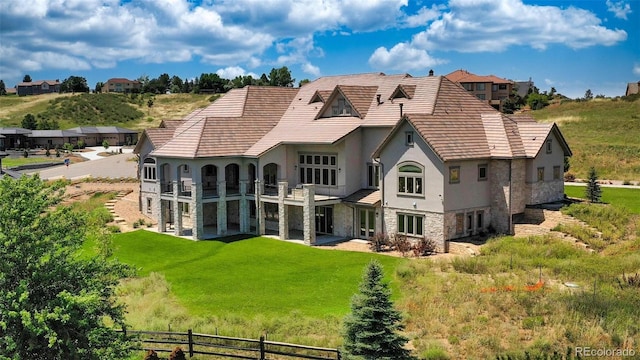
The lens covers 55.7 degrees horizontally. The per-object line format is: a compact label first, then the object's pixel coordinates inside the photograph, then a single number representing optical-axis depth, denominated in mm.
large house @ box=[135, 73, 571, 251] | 34344
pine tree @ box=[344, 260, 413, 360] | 16047
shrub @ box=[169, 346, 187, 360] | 18766
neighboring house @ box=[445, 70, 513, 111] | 109688
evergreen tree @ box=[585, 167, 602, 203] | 40312
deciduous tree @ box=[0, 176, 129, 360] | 15039
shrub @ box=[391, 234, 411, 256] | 33344
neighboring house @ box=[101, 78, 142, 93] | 176825
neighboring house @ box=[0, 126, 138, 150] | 108625
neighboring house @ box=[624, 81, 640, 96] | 124756
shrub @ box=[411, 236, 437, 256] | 32594
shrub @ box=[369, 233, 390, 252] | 34344
